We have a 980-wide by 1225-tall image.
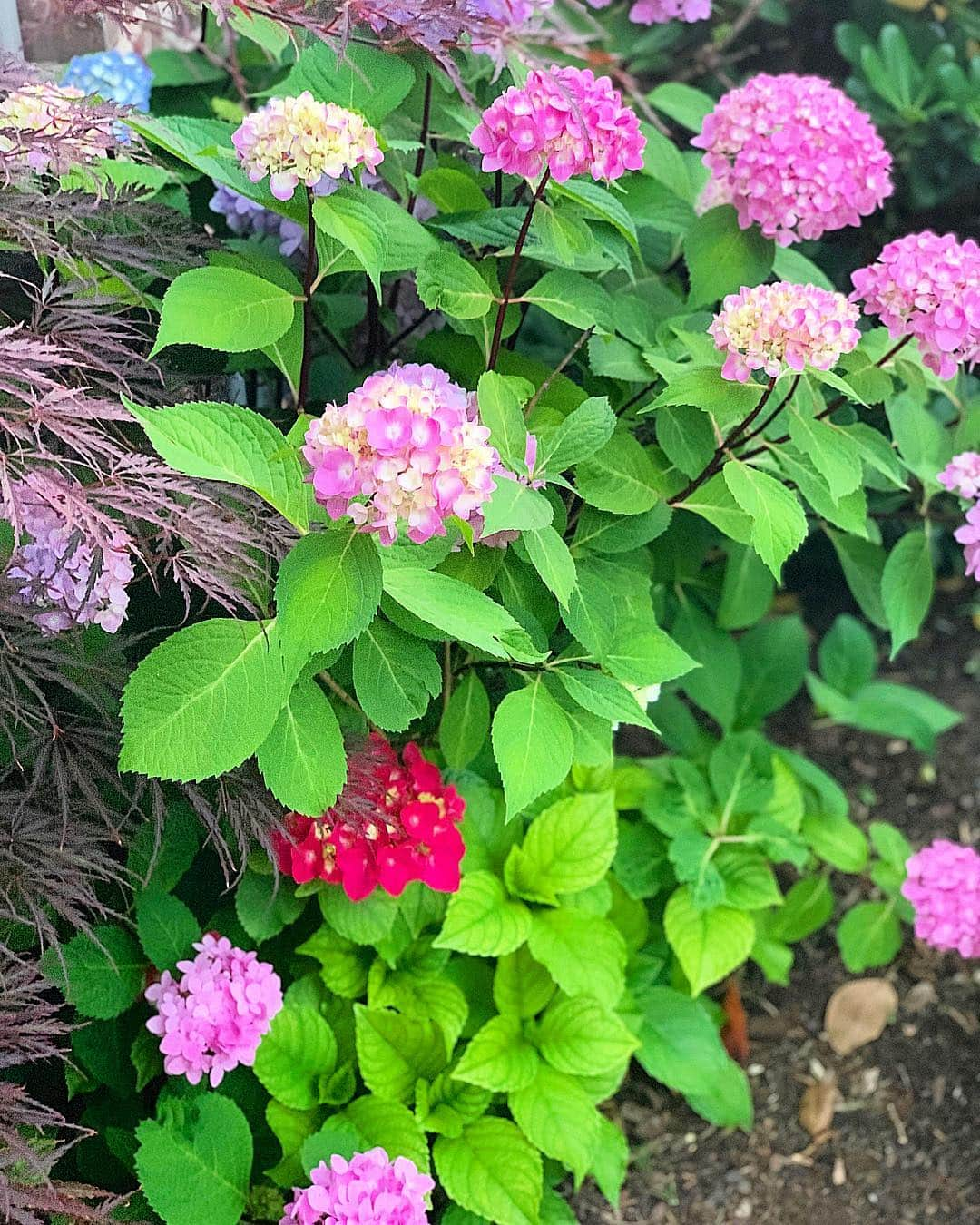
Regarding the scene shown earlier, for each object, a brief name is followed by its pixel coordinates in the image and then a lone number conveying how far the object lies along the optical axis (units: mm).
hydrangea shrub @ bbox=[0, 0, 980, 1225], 846
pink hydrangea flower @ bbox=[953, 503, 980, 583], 1146
